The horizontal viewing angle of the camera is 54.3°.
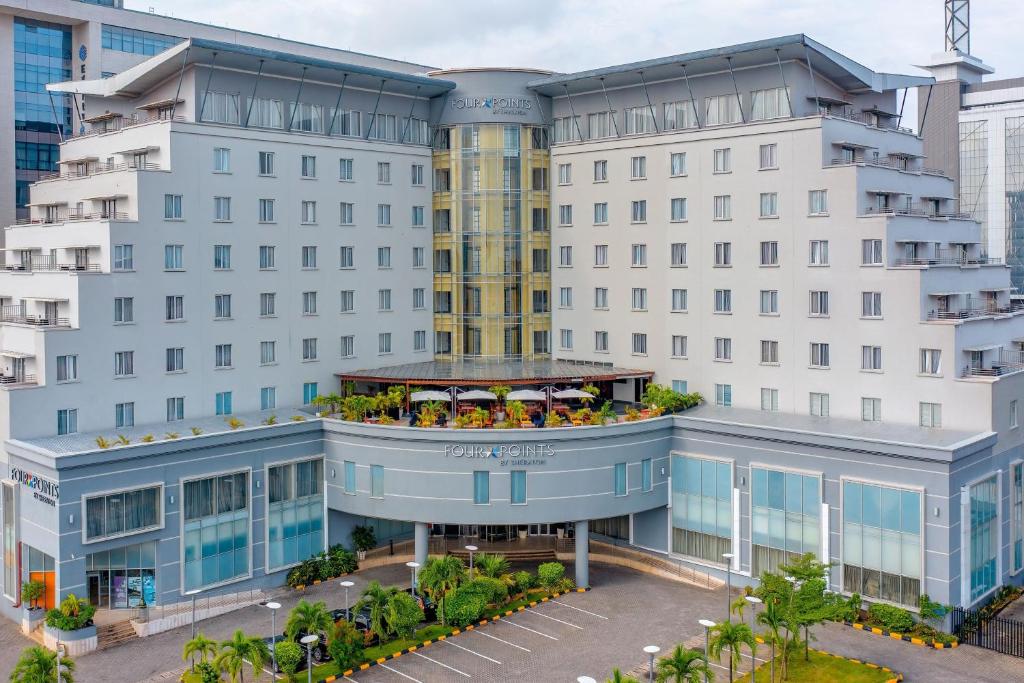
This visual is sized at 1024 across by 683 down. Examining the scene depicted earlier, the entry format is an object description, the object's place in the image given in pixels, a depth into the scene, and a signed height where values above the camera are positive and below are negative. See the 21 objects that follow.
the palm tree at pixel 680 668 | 40.44 -14.21
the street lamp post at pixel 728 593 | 51.56 -15.07
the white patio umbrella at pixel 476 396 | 62.50 -4.62
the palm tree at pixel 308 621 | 46.47 -13.91
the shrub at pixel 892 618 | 50.75 -15.29
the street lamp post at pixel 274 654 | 45.12 -15.09
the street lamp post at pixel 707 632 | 44.08 -14.15
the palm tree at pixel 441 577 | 52.81 -13.54
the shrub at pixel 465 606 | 52.00 -14.88
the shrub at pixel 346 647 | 46.47 -15.17
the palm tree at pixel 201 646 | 44.41 -14.40
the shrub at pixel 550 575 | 56.97 -14.46
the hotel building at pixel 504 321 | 53.91 +0.08
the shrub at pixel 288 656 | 45.38 -15.14
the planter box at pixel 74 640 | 49.38 -15.72
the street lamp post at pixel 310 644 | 42.25 -13.80
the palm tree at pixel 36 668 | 39.78 -13.81
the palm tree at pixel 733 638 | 43.47 -13.85
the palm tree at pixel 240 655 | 42.91 -14.36
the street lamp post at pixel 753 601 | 44.58 -14.20
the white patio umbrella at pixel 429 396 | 62.91 -4.64
